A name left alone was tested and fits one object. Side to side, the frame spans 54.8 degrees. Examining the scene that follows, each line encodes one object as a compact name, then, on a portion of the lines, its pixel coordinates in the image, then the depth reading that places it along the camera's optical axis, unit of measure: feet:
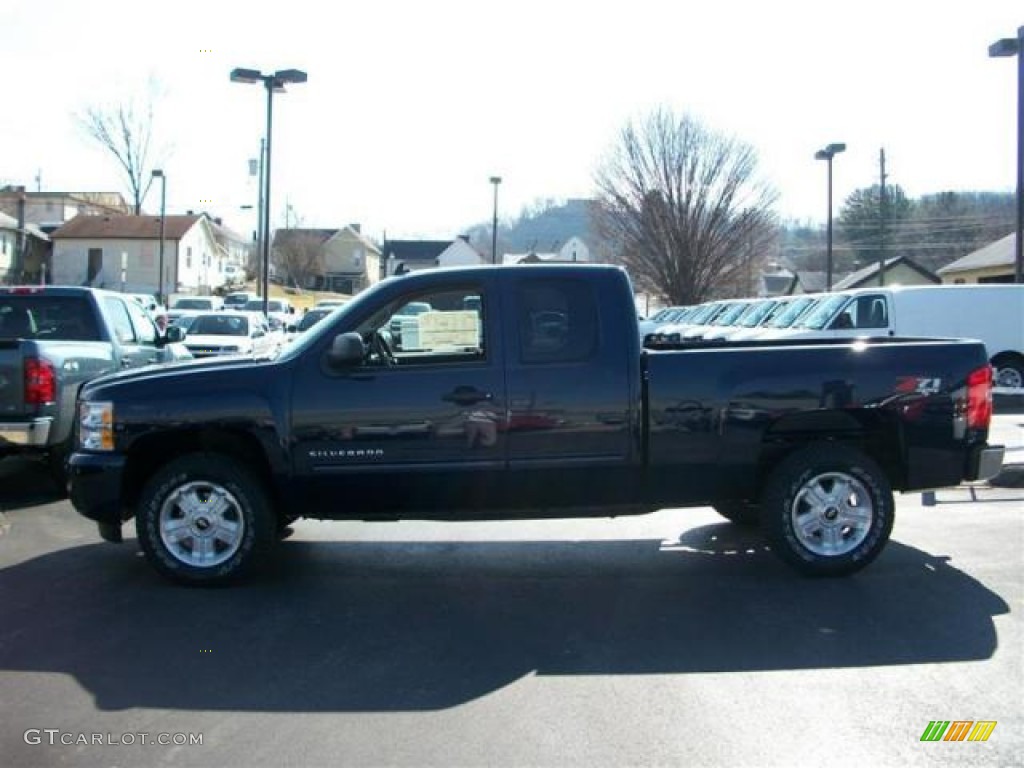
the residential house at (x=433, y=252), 306.35
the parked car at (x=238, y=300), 157.69
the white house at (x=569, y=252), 256.71
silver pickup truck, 27.86
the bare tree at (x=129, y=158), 215.72
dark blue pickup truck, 20.34
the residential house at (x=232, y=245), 279.51
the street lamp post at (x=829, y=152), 108.47
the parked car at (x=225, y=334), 64.34
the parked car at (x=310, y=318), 83.77
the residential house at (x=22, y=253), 201.67
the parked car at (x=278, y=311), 114.55
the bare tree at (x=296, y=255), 250.37
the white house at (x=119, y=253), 215.31
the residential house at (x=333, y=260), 254.06
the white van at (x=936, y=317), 57.67
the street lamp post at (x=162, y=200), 156.35
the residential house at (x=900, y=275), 171.22
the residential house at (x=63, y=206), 295.89
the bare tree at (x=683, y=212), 126.52
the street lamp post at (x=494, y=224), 126.72
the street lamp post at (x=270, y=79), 75.31
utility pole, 120.21
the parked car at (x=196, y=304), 144.36
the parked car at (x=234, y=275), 263.47
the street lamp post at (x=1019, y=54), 63.54
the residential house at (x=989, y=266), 113.50
